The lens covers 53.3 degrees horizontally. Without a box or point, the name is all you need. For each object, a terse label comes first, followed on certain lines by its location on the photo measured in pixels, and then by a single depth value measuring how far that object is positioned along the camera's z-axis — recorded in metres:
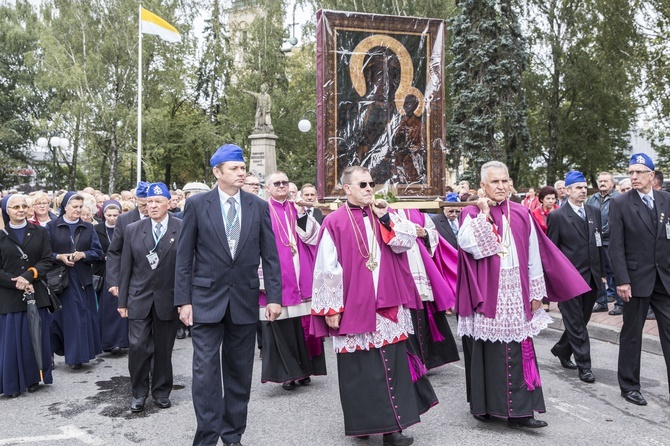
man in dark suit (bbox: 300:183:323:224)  8.85
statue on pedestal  26.50
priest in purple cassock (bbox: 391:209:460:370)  6.58
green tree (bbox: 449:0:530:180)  18.86
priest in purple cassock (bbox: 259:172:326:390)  6.49
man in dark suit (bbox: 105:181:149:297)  6.54
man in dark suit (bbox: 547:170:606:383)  7.17
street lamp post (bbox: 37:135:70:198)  26.28
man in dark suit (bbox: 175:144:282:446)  4.62
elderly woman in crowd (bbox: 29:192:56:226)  7.83
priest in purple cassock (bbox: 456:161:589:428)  5.11
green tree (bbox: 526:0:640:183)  24.89
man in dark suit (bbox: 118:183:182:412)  6.03
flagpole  23.32
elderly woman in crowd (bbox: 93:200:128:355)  8.40
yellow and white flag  24.08
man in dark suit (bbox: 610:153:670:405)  5.94
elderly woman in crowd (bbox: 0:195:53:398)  6.41
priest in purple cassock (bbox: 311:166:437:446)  4.80
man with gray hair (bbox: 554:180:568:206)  12.05
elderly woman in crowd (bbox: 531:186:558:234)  9.48
